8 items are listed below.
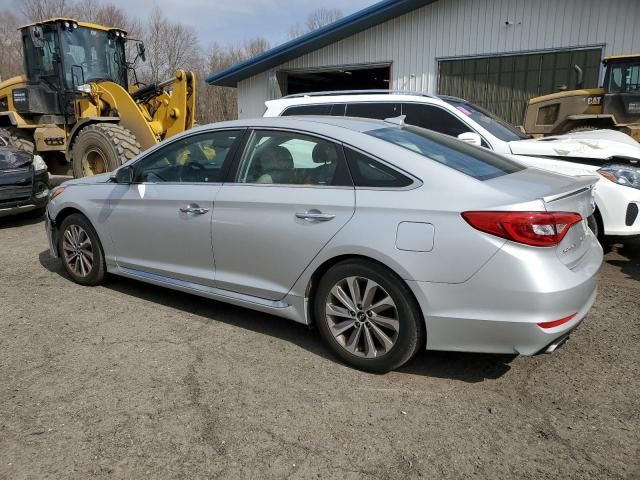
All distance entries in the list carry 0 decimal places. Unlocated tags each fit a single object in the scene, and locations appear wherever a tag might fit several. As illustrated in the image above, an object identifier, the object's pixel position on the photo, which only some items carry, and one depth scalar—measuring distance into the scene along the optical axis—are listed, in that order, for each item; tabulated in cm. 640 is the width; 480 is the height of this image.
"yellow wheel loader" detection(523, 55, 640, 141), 1026
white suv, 530
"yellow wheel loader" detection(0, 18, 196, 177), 940
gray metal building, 1276
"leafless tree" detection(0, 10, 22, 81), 3975
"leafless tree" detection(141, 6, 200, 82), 4124
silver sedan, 286
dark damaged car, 748
